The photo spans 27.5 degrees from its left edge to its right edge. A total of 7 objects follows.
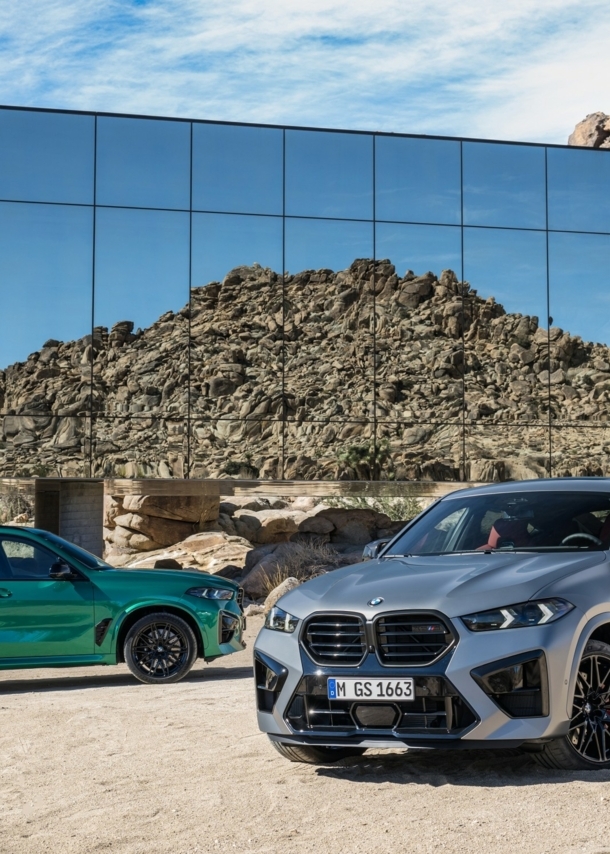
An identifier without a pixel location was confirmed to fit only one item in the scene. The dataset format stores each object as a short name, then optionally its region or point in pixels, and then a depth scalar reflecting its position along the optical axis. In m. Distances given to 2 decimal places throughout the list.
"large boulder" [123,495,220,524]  35.28
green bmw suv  11.59
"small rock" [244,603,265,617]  19.98
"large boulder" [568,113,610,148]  66.50
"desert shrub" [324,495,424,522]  37.44
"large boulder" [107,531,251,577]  29.69
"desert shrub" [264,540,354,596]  22.53
